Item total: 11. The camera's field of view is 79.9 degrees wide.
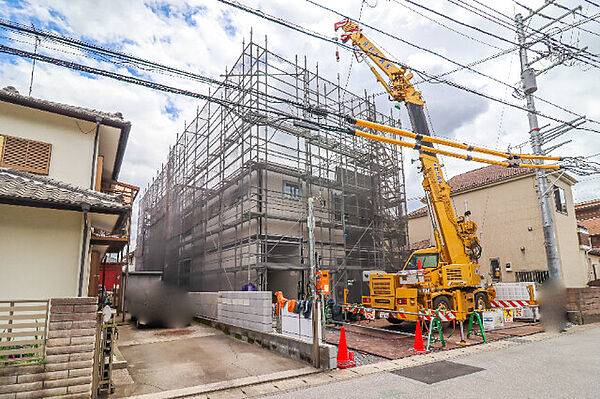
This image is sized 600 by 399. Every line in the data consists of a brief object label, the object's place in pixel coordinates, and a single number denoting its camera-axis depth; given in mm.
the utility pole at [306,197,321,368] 7043
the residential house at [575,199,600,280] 30391
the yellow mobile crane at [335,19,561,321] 11469
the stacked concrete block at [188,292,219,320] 12976
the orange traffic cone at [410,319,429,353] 8461
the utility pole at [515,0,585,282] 12445
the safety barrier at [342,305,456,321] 9992
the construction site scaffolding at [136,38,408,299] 15828
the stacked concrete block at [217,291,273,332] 9164
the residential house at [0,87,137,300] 6719
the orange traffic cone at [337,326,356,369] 7155
